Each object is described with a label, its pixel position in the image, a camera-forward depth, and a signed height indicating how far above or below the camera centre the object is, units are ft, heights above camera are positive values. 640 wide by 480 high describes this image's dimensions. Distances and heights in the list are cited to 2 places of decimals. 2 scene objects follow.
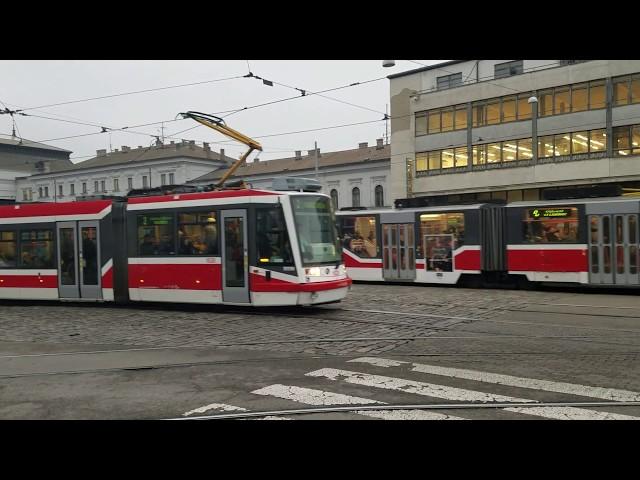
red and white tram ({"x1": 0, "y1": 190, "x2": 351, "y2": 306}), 42.83 -0.58
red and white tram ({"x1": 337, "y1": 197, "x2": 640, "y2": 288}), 55.31 -0.93
